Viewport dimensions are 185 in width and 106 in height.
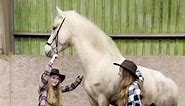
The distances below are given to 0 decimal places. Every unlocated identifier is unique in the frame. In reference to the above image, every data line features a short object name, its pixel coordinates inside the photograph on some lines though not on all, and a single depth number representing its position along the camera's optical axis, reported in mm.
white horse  6540
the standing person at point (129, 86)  5911
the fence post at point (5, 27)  8651
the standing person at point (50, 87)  6731
